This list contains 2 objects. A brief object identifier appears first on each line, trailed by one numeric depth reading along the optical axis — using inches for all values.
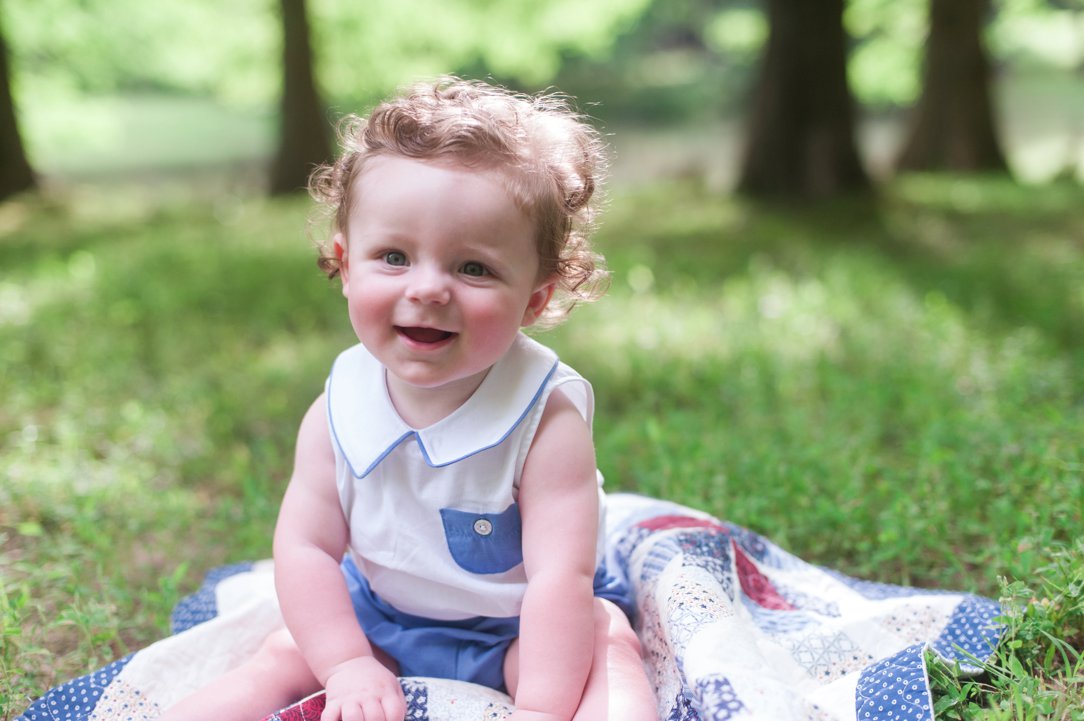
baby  65.9
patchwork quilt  66.4
